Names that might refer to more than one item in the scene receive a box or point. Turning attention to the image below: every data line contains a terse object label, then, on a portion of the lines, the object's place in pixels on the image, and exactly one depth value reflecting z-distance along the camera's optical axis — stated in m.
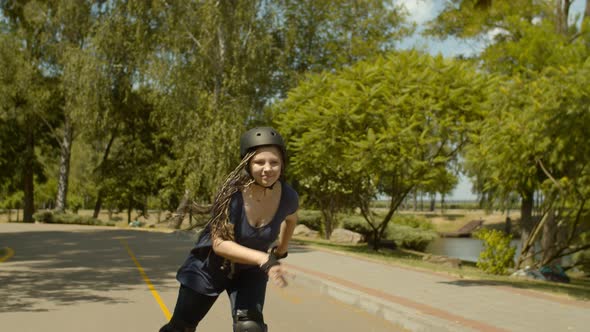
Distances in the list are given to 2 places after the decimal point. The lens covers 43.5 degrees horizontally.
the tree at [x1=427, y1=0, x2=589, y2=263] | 17.80
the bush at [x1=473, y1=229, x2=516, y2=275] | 18.14
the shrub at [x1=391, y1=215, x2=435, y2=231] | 52.96
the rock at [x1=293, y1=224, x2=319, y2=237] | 43.19
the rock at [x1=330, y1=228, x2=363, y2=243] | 39.92
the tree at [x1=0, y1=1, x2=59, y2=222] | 41.41
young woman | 3.87
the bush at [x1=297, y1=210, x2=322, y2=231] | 47.34
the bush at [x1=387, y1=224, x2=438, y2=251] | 42.59
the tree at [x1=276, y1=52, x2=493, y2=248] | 25.30
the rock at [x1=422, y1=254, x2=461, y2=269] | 23.20
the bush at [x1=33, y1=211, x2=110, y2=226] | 42.12
